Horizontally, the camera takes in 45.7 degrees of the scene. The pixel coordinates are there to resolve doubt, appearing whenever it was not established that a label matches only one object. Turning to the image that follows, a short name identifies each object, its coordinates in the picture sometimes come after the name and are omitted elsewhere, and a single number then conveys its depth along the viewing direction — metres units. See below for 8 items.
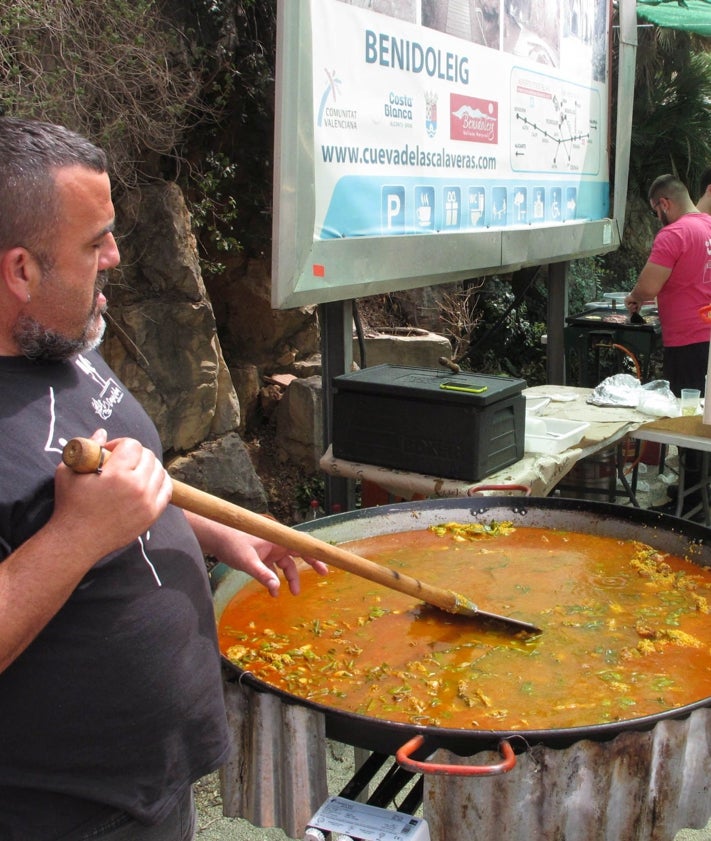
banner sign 3.60
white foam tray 3.86
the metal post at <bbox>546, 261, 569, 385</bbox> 6.37
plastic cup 4.52
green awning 7.61
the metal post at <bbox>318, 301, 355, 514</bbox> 4.18
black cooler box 3.39
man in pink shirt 5.28
